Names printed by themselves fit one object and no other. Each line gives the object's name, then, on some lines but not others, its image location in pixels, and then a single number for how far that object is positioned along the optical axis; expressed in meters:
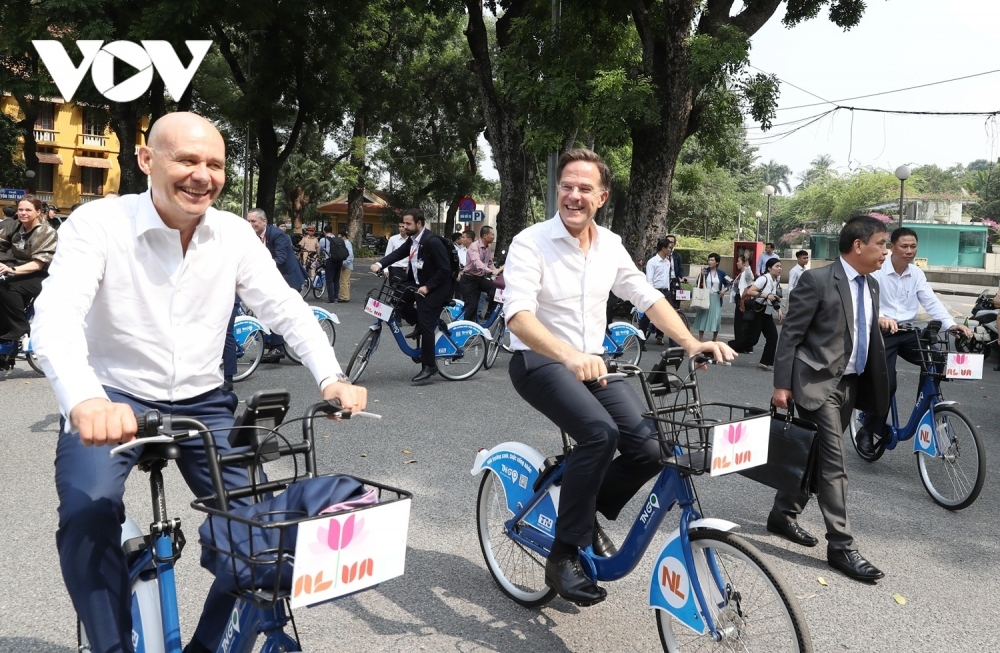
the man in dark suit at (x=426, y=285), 9.90
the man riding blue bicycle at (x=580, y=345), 3.38
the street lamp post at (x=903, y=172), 24.38
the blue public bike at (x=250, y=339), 9.82
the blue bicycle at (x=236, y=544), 2.00
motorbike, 13.27
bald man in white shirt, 2.36
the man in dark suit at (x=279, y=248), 10.30
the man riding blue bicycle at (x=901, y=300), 6.50
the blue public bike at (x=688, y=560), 2.82
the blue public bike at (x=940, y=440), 5.67
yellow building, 58.38
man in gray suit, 4.77
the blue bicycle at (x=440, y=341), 9.76
